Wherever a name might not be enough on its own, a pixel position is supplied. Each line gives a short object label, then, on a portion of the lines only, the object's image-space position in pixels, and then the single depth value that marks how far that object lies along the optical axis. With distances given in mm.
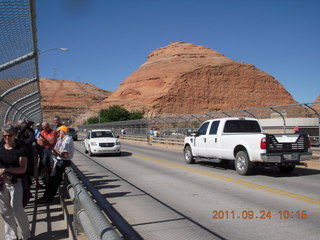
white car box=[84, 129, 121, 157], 19625
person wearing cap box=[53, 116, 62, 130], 9648
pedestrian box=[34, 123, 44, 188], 8155
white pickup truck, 10914
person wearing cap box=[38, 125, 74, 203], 7421
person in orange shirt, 8603
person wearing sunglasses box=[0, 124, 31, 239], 4727
